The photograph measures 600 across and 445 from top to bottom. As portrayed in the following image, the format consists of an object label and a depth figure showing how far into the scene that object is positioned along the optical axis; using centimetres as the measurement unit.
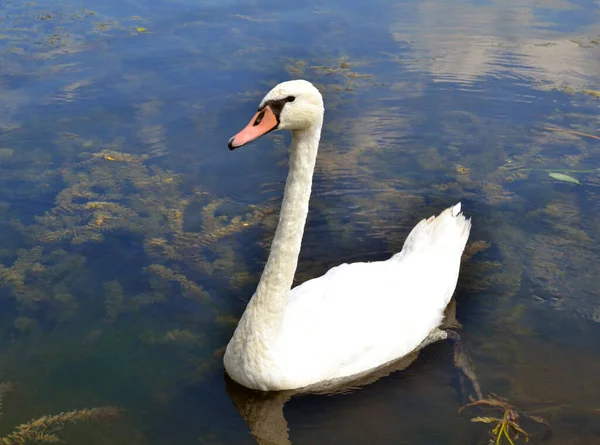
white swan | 491
